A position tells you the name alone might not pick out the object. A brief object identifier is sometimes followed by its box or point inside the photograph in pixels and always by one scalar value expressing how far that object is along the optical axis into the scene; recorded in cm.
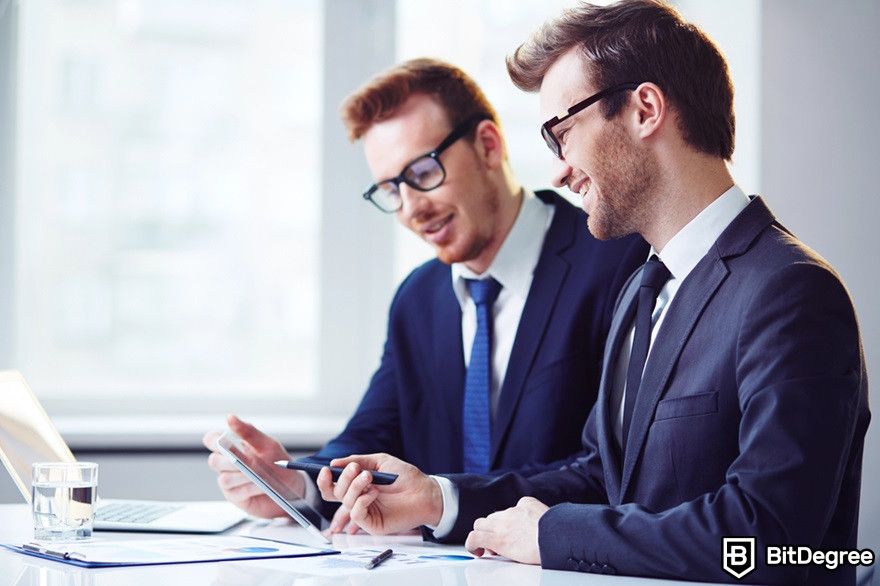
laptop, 192
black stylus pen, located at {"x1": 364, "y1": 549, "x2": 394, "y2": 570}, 152
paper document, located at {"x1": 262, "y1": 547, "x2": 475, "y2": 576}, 149
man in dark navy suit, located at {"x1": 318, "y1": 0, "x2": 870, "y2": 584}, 140
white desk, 139
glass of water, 172
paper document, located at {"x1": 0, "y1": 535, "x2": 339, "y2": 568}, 153
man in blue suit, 239
